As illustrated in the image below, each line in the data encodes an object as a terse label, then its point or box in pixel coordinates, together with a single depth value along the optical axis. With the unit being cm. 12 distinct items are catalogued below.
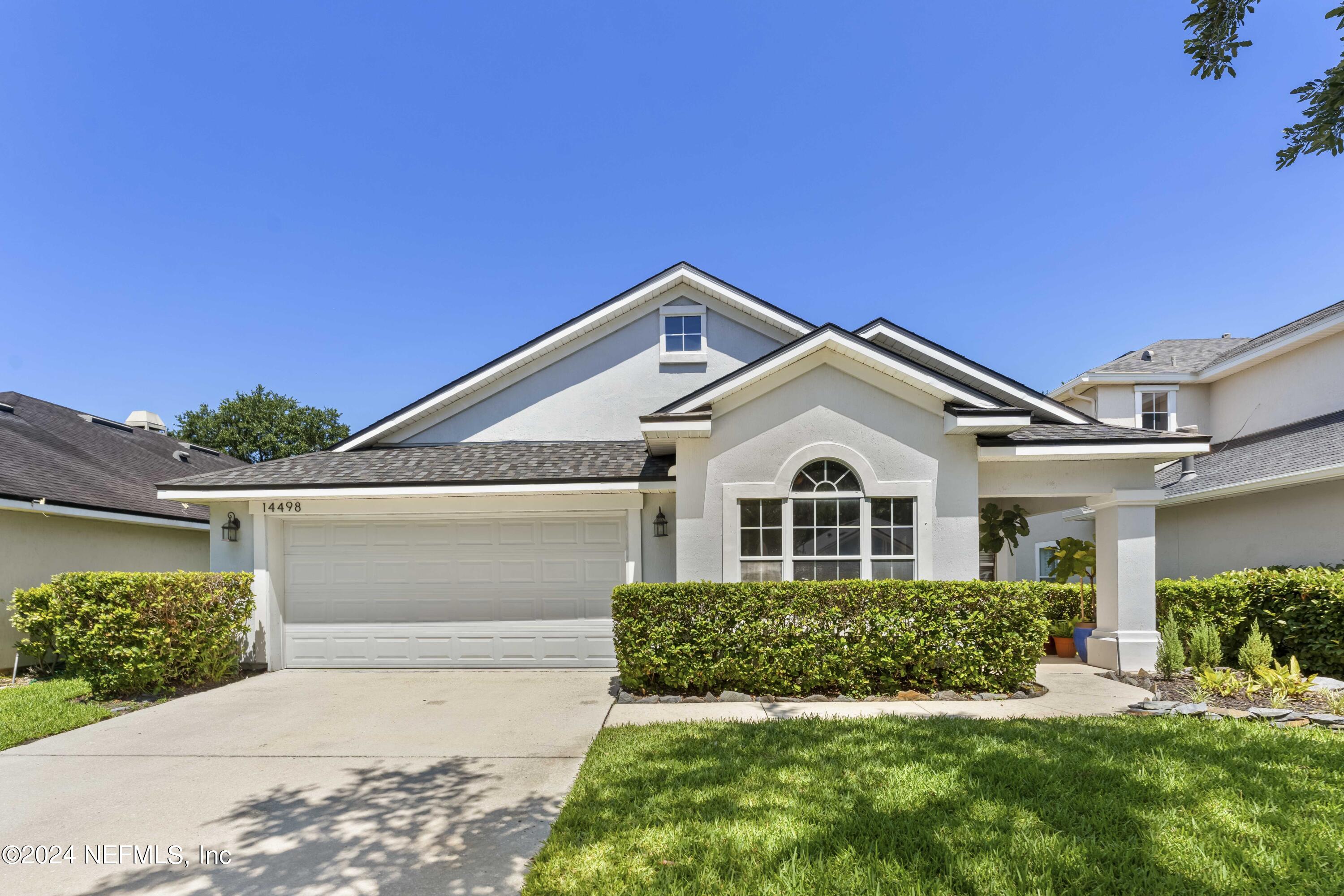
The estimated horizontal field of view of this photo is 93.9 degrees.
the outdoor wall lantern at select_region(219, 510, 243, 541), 998
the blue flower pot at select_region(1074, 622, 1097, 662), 1025
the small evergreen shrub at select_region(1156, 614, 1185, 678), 812
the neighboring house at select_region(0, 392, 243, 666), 1048
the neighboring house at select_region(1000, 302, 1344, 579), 1066
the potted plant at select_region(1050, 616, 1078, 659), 1129
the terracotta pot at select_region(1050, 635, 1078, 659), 1127
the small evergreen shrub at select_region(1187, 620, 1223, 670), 820
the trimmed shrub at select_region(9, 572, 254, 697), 805
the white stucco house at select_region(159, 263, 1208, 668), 843
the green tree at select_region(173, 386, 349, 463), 4000
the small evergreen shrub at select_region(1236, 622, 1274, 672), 790
